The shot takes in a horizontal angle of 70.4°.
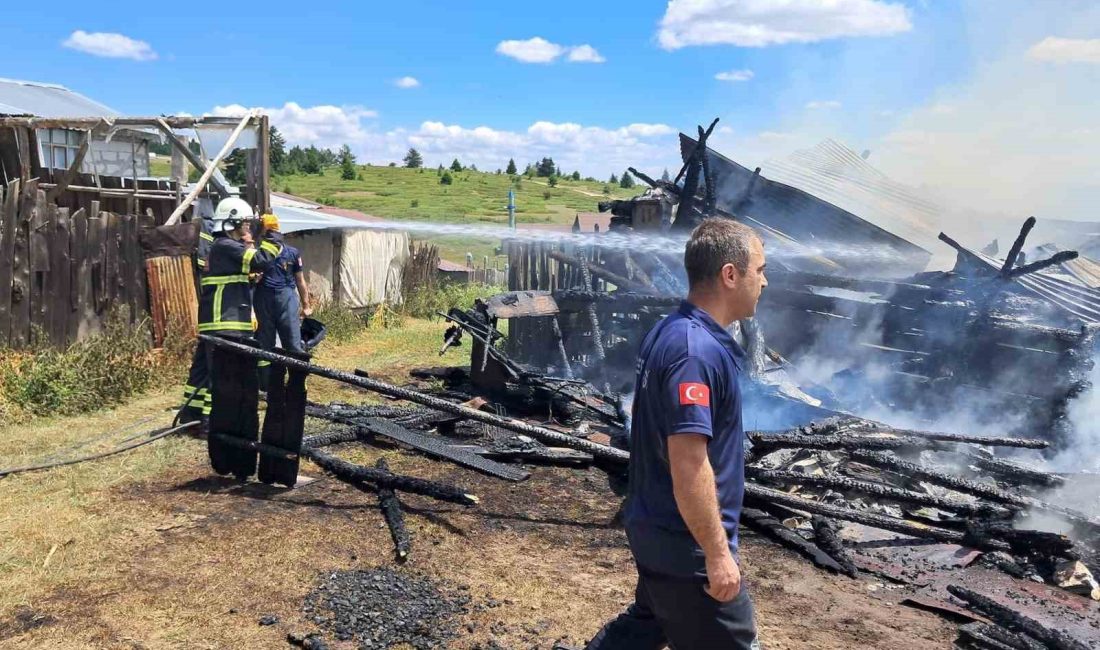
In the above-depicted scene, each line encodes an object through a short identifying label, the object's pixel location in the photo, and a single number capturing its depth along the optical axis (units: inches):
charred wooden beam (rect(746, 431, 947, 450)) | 251.6
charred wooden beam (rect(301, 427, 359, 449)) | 273.3
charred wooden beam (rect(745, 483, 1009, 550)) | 215.8
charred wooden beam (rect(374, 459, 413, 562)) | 192.5
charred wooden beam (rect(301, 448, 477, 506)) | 228.5
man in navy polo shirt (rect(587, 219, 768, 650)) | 92.0
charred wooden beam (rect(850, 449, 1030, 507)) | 236.1
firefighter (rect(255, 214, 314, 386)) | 319.3
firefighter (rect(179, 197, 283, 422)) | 281.6
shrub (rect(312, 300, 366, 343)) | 497.0
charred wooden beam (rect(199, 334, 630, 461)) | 209.3
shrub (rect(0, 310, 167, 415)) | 300.8
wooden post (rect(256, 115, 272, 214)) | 428.1
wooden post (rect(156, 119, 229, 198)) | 430.8
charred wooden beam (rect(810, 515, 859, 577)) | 200.5
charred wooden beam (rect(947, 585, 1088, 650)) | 162.1
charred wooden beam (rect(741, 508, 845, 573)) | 201.2
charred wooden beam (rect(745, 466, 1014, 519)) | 227.0
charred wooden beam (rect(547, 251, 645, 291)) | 436.8
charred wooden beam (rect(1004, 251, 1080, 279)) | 329.6
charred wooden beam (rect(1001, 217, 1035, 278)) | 340.5
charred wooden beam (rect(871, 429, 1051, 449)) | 265.6
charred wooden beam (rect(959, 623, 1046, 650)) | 159.6
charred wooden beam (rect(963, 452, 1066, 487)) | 270.7
